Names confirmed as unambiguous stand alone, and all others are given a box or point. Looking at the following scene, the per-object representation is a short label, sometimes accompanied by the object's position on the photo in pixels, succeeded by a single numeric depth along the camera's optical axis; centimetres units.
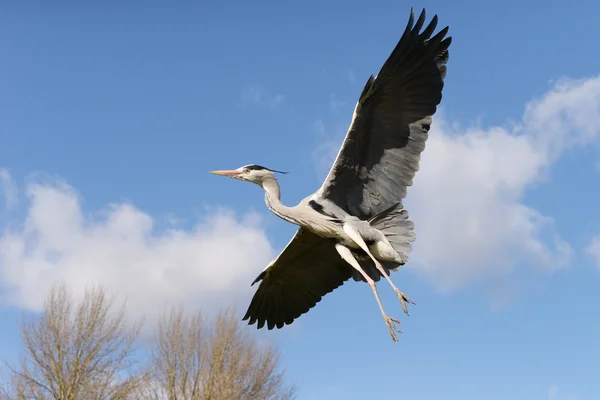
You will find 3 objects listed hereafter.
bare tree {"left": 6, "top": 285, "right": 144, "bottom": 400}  1605
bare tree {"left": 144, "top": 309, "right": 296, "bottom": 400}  1798
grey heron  682
